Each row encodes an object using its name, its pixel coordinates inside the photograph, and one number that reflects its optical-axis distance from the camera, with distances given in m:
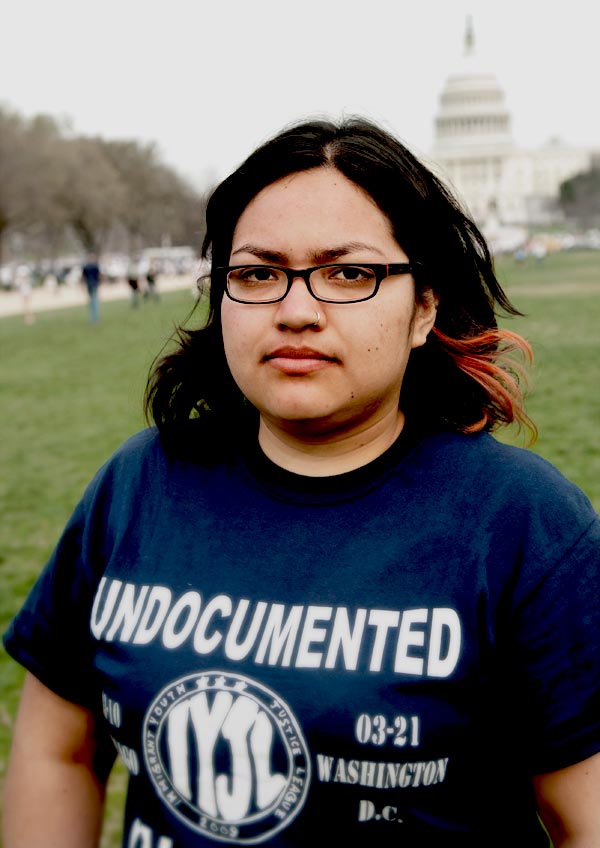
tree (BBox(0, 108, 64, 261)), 49.53
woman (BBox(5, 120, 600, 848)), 1.57
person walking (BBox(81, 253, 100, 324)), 24.77
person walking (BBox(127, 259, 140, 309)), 30.47
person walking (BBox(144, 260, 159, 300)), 33.51
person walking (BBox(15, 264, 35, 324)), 27.77
